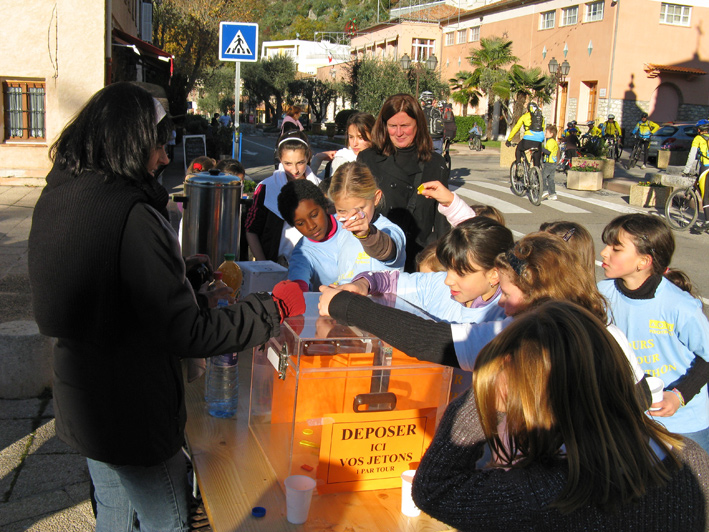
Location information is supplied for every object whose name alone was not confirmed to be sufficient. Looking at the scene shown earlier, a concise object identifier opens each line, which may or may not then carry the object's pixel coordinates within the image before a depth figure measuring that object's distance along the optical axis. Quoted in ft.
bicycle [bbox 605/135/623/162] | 79.46
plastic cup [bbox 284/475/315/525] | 5.68
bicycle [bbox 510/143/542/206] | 44.93
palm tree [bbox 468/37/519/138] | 119.55
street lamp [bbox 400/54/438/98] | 83.35
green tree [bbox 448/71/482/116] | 125.70
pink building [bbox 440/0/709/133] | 111.65
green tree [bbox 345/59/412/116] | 104.12
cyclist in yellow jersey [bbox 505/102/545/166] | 44.14
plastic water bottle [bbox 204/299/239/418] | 7.94
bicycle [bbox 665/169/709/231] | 37.35
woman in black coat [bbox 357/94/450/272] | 13.17
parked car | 73.41
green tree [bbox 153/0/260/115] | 94.58
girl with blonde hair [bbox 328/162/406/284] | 9.60
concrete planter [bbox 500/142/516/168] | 73.10
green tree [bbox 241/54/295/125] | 162.81
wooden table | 5.79
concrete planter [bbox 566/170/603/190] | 54.29
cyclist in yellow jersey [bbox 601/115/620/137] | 80.69
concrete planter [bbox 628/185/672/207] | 44.80
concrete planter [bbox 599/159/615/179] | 59.77
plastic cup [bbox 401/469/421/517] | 5.94
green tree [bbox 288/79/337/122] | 146.20
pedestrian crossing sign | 28.37
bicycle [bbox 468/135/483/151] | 103.86
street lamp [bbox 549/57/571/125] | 90.84
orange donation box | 6.03
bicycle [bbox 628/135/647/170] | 76.48
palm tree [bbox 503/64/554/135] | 113.78
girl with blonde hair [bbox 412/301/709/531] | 4.33
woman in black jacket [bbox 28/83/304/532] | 5.51
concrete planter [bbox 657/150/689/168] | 72.10
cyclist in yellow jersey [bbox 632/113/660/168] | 79.15
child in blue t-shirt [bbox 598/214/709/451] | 8.48
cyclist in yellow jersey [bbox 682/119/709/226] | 36.96
